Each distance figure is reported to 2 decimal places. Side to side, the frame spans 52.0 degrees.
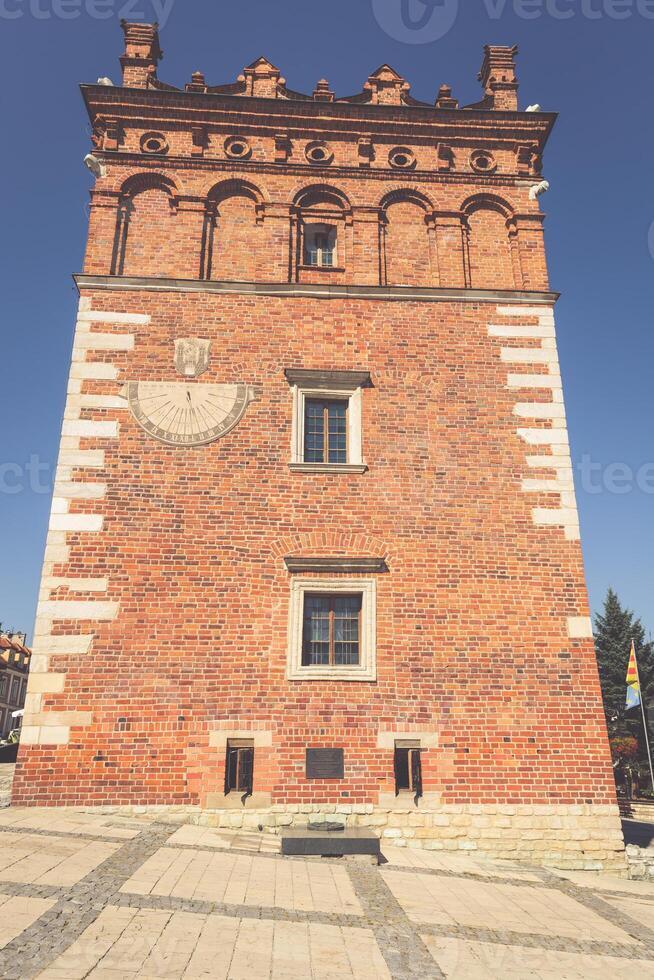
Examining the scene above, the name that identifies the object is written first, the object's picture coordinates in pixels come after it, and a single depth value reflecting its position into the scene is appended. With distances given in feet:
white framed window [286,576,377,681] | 33.63
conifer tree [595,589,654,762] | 104.06
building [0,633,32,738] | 179.83
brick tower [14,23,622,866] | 32.19
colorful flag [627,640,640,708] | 73.10
